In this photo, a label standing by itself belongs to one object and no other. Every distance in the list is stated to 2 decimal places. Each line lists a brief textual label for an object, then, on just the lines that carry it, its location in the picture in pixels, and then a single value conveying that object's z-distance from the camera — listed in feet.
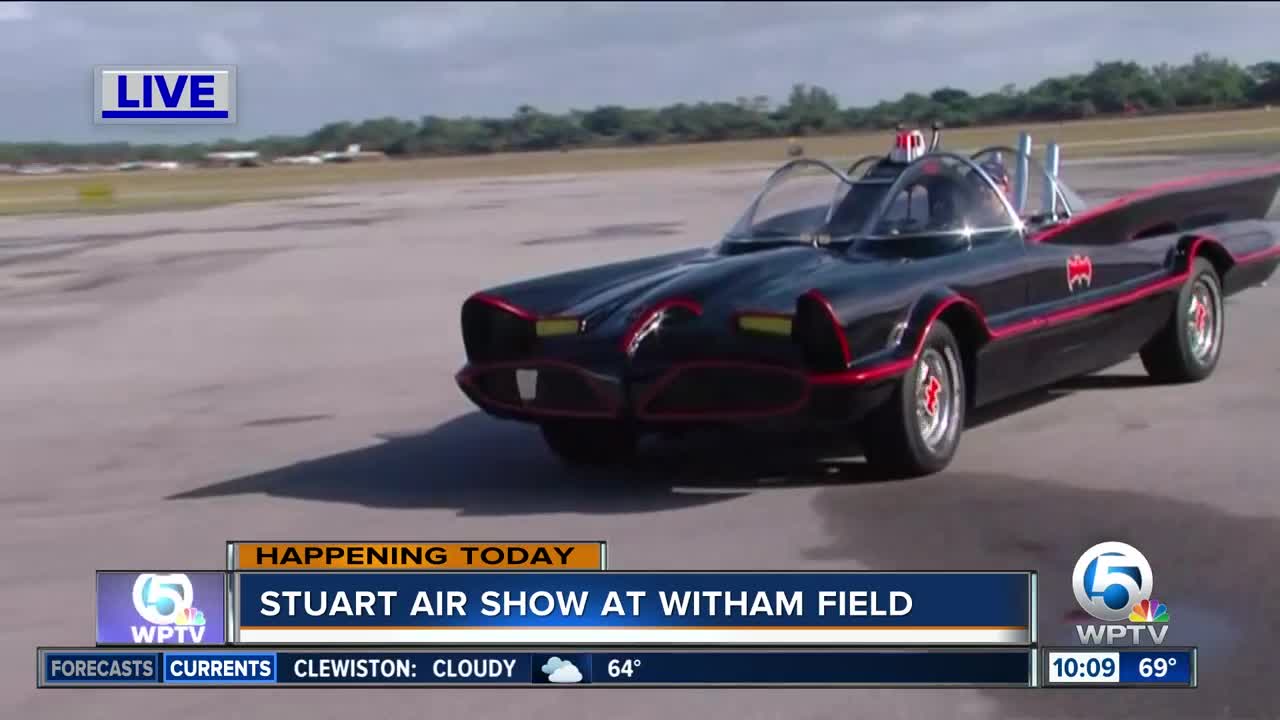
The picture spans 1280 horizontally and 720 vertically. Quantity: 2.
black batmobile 49.65
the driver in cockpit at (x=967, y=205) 58.75
